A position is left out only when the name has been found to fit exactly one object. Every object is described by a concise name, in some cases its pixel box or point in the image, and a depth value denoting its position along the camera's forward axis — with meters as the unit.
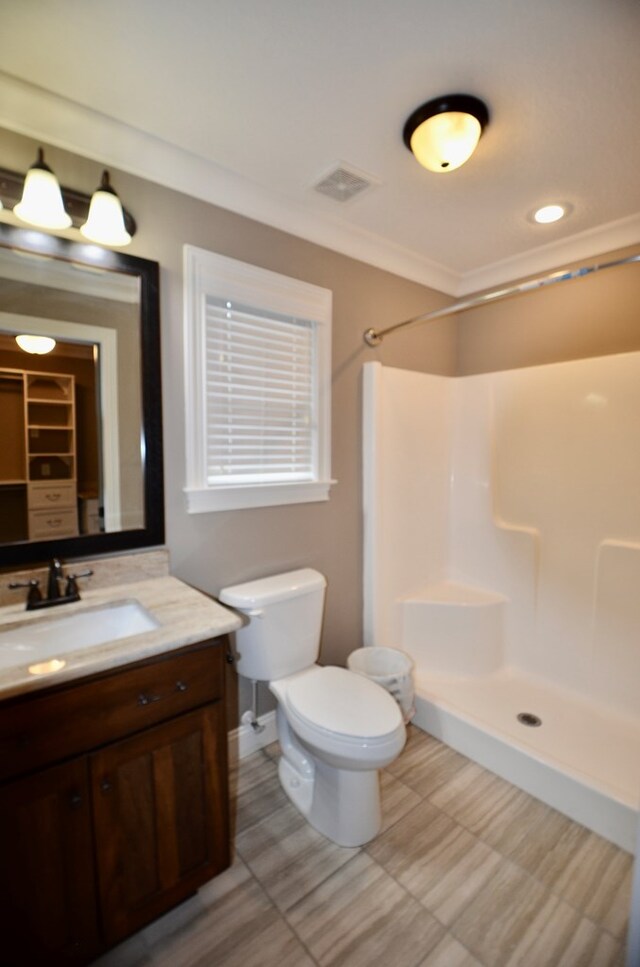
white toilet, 1.38
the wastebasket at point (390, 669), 1.95
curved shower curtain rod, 1.41
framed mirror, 1.28
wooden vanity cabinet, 0.92
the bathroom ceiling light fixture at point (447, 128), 1.27
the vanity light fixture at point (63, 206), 1.22
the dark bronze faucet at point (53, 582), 1.28
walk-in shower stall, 1.98
